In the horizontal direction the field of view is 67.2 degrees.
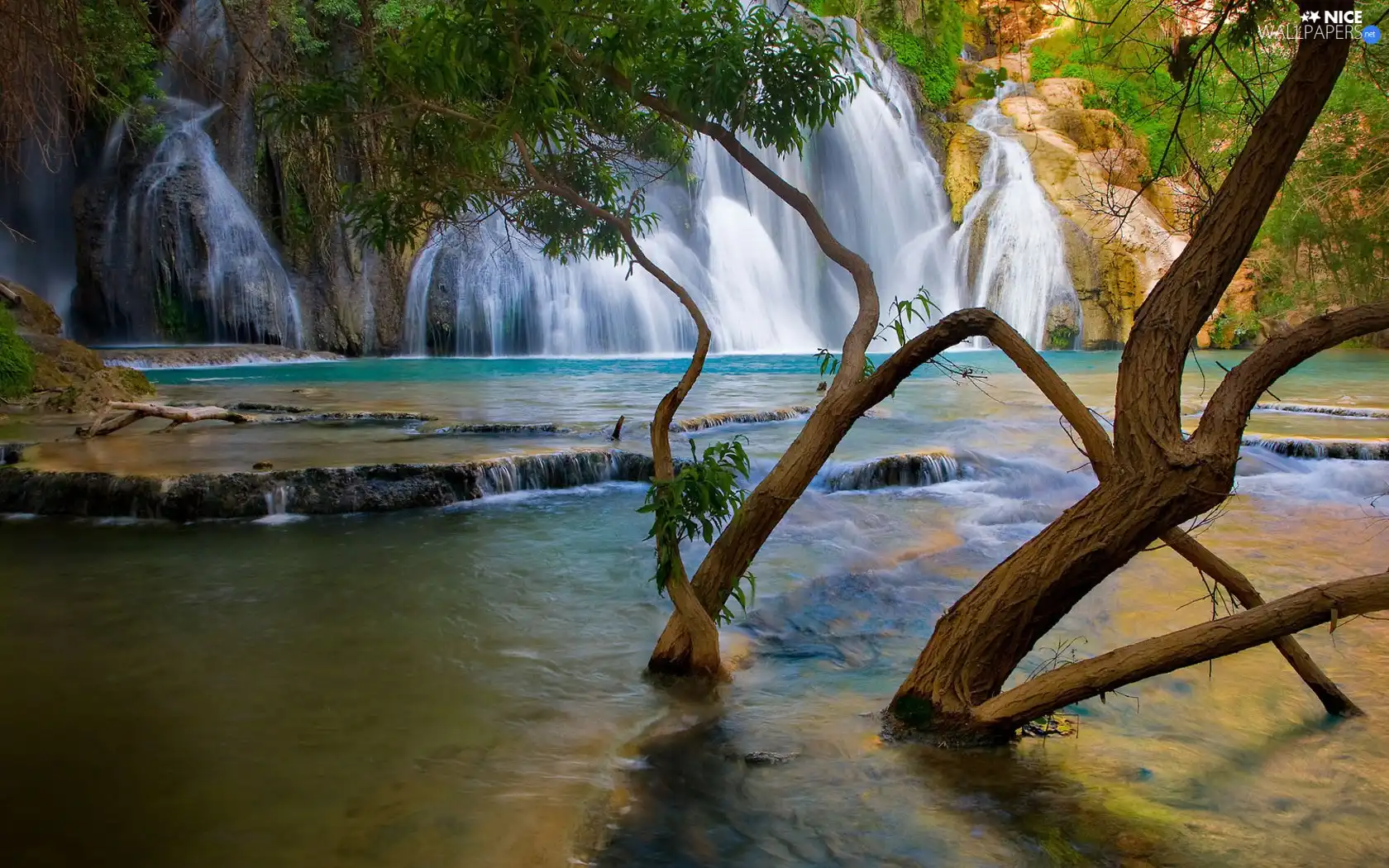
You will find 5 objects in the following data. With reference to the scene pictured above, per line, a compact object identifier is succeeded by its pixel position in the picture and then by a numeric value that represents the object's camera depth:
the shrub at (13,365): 12.30
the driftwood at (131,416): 10.16
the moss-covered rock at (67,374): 12.76
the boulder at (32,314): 14.50
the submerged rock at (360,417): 11.94
